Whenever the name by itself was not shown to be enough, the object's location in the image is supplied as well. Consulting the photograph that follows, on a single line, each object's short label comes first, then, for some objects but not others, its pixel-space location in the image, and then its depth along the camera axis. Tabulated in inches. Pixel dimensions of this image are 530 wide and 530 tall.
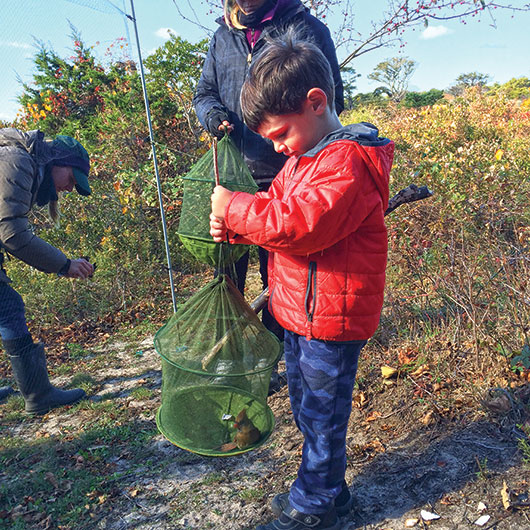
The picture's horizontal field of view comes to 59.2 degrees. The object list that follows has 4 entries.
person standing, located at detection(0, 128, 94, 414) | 106.1
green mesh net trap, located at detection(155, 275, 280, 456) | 82.1
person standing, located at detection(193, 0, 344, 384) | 99.1
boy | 59.4
